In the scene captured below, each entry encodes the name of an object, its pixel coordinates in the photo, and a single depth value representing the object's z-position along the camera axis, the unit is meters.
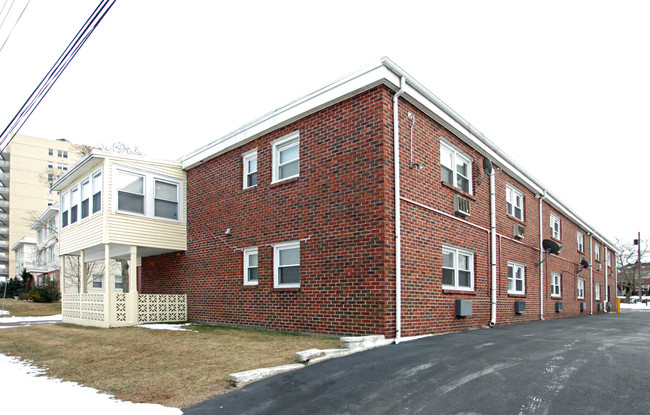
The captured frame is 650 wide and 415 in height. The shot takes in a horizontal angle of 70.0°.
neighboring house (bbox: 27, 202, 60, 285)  34.62
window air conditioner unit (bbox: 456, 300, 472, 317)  11.12
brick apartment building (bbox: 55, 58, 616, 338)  9.48
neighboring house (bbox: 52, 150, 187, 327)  13.93
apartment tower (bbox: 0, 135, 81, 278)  62.78
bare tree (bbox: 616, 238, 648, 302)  62.71
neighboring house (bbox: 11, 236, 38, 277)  45.59
